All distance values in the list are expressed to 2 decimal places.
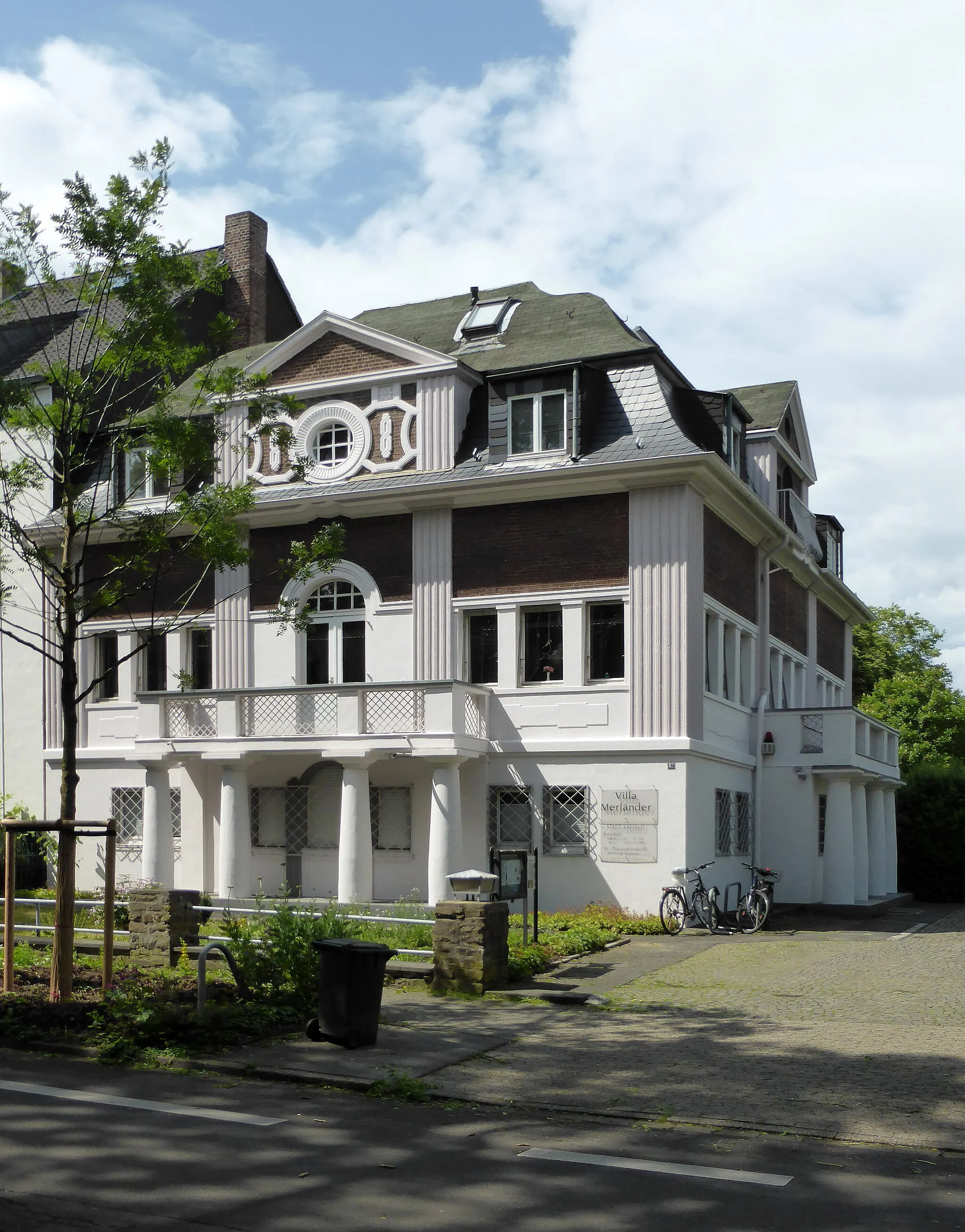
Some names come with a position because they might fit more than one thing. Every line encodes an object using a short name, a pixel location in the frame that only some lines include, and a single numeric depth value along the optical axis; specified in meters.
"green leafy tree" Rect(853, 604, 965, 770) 52.56
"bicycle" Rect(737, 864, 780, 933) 22.44
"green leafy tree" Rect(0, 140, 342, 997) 13.56
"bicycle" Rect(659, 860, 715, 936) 21.75
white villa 23.08
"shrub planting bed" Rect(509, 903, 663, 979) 16.31
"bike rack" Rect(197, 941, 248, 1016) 11.66
